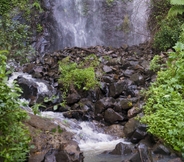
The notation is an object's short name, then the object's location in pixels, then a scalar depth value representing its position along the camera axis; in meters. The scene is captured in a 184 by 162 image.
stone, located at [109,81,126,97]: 7.78
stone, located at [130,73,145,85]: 8.07
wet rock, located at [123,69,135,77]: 8.57
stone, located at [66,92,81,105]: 7.64
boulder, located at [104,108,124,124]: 6.84
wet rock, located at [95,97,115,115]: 7.23
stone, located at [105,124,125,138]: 6.41
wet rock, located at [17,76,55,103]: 8.00
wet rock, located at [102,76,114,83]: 8.30
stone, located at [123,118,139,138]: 5.67
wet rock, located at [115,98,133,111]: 7.02
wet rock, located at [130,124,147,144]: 5.34
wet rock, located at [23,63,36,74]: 9.70
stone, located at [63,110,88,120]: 7.21
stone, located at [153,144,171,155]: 4.55
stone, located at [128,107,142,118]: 6.50
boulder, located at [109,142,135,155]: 4.95
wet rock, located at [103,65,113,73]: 8.91
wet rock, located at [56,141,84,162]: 4.11
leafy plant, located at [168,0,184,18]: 10.22
